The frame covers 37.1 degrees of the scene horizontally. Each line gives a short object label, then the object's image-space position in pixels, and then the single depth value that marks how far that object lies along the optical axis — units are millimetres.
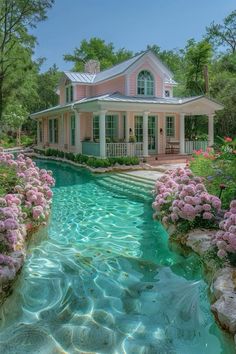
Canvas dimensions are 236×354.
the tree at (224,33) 40688
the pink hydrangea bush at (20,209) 4486
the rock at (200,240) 5207
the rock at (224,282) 3789
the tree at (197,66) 23922
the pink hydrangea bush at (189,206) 5664
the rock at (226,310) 3355
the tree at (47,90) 40938
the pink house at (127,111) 17594
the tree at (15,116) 33156
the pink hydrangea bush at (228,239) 3969
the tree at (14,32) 24984
